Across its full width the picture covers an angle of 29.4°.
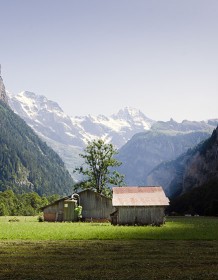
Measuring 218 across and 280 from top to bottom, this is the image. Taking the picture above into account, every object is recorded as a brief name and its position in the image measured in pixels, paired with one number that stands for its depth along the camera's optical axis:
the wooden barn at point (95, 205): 90.56
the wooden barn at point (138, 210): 73.12
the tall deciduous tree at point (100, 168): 105.56
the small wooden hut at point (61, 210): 89.69
